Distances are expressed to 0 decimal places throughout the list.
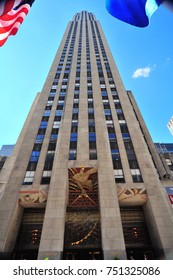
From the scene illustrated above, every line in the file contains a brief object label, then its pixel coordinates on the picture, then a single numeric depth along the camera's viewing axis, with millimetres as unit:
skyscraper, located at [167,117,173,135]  110375
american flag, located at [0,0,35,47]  8562
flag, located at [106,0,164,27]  7389
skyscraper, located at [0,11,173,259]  20438
